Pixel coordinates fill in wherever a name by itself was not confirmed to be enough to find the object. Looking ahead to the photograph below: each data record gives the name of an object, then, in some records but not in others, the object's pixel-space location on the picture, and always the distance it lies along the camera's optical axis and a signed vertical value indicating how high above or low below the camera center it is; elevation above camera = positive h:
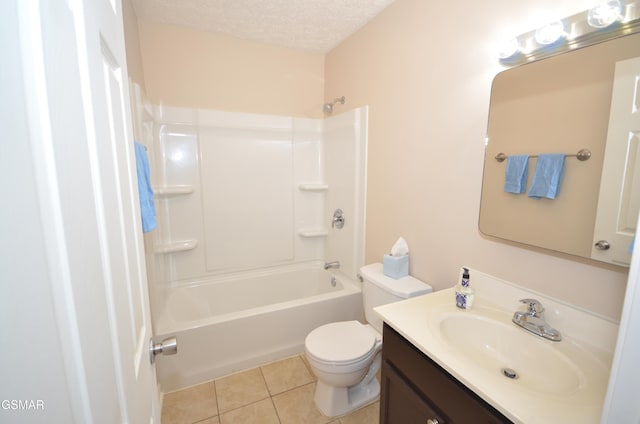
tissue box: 1.69 -0.55
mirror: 0.94 +0.16
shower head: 2.54 +0.65
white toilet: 1.52 -0.98
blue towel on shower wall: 1.19 -0.07
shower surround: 1.94 -0.50
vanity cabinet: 0.84 -0.76
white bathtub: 1.83 -1.10
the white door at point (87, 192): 0.29 -0.02
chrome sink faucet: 1.03 -0.56
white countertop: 0.73 -0.60
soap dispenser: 1.23 -0.53
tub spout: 2.59 -0.83
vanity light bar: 0.87 +0.51
